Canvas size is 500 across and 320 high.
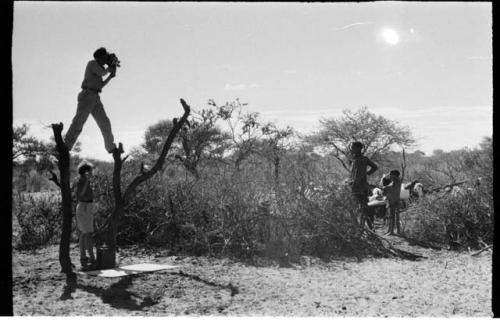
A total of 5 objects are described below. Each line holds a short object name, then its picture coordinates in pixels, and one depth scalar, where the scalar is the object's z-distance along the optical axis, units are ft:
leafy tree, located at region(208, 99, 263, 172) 78.02
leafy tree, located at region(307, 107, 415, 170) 79.66
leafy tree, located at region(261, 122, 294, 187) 75.41
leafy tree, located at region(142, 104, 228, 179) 74.64
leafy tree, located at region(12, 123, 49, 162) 76.13
